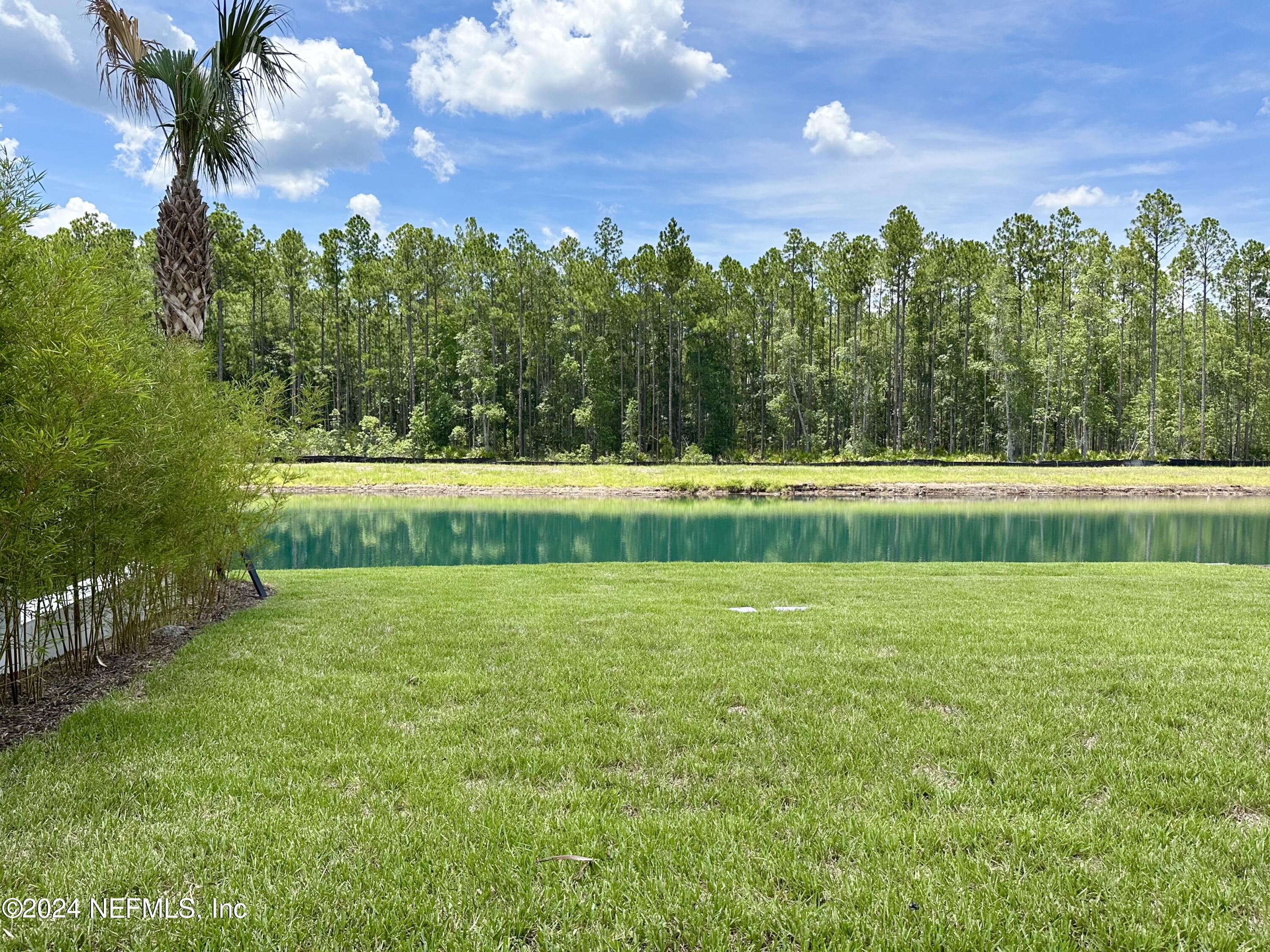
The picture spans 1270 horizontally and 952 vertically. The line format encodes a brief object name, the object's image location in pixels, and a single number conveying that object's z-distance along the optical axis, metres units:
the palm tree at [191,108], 9.04
